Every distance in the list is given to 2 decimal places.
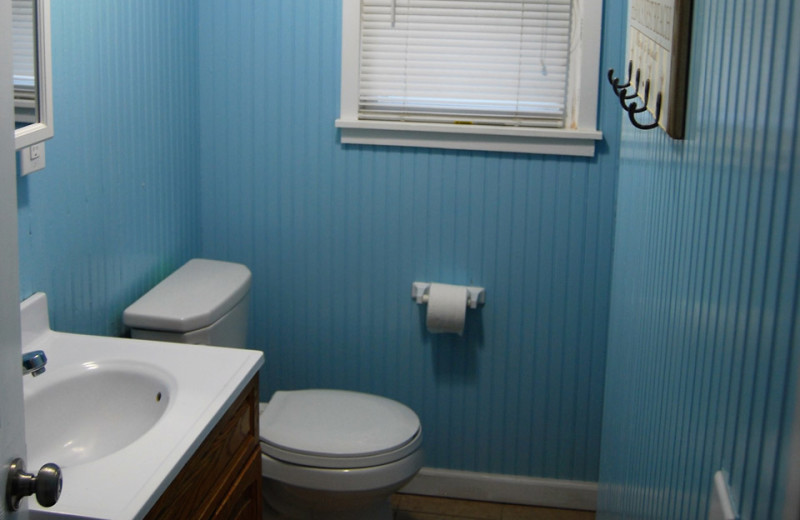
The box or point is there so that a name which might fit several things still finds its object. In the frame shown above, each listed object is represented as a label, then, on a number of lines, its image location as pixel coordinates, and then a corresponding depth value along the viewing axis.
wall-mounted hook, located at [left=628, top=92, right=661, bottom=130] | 1.51
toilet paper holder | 2.88
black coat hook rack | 1.54
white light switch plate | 1.85
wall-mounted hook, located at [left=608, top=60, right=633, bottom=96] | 1.82
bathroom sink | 1.67
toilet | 2.33
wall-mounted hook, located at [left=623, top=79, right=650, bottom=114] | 1.64
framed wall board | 1.40
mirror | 1.84
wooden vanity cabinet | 1.60
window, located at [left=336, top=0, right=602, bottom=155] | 2.76
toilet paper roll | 2.82
